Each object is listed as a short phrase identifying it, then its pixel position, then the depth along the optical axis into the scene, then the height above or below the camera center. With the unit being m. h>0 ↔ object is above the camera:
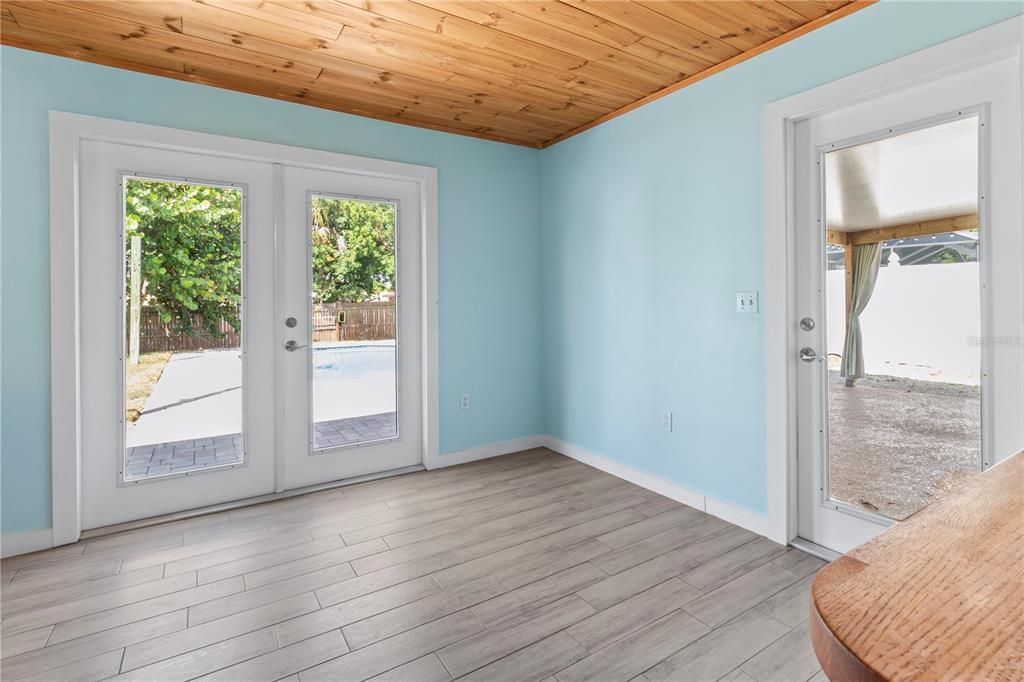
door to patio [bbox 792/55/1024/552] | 1.83 +0.14
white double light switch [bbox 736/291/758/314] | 2.52 +0.17
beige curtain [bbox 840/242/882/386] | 2.19 +0.16
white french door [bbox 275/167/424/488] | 3.14 +0.08
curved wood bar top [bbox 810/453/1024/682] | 0.33 -0.21
